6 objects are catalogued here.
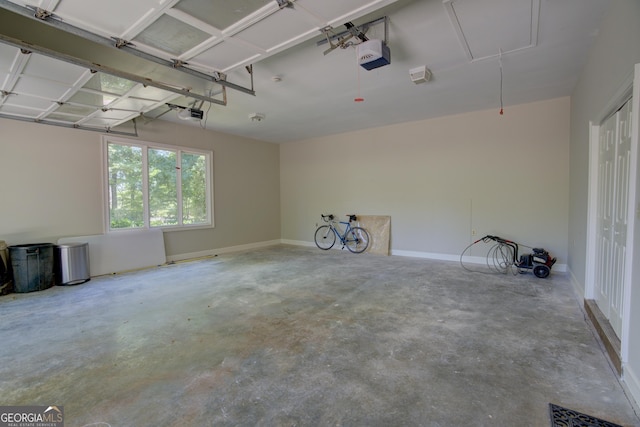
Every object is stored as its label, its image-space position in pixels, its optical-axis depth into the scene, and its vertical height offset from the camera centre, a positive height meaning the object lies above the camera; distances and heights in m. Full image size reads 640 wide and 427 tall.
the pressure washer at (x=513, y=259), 4.51 -0.97
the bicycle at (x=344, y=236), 6.90 -0.82
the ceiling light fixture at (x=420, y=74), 3.52 +1.61
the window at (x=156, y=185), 5.26 +0.40
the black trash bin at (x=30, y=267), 3.98 -0.85
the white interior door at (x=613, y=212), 2.33 -0.10
